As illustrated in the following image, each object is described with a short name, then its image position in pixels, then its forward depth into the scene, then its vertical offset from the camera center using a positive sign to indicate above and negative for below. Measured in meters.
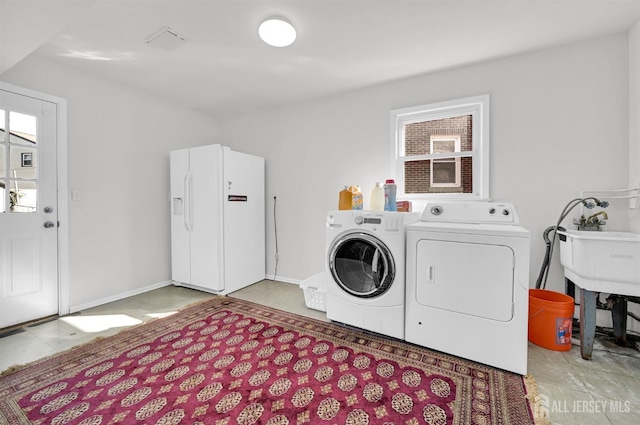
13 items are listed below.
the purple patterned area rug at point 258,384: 1.37 -0.99
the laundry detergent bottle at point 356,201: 2.62 +0.08
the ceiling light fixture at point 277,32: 1.98 +1.30
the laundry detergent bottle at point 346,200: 2.67 +0.10
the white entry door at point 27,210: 2.29 +0.00
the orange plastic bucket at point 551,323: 1.94 -0.80
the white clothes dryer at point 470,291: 1.67 -0.52
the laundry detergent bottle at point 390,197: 2.51 +0.12
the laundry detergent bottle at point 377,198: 2.71 +0.11
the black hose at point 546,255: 2.27 -0.37
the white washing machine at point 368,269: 2.05 -0.46
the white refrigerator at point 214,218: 3.08 -0.10
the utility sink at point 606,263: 1.67 -0.33
